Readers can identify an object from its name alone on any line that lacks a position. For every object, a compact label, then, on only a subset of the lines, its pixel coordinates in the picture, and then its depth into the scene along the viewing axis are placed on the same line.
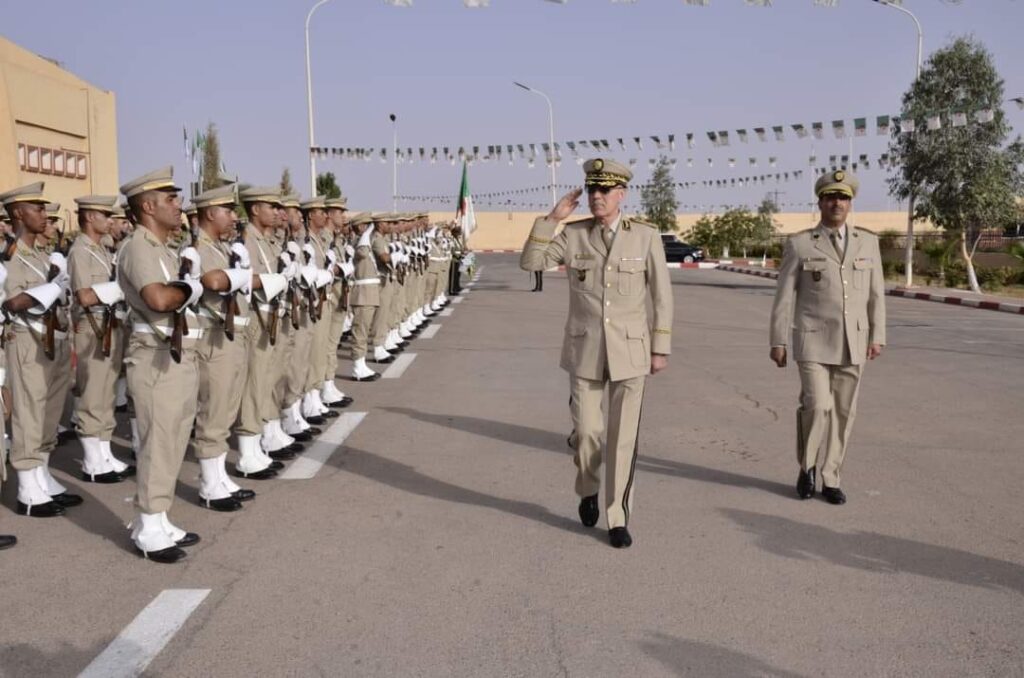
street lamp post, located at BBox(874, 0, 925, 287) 25.67
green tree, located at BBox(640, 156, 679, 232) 57.03
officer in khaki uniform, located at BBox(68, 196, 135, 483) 6.26
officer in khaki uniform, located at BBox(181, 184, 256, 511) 5.46
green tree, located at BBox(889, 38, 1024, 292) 24.50
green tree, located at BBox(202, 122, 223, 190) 60.43
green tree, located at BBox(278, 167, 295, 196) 65.38
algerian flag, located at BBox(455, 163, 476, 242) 28.05
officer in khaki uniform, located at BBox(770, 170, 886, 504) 5.77
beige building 27.69
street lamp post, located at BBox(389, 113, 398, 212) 50.88
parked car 44.25
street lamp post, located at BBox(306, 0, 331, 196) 27.55
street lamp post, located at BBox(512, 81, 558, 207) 40.16
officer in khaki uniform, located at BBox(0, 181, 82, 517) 5.54
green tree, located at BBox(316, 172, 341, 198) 58.06
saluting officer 4.92
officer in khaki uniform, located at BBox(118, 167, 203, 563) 4.63
